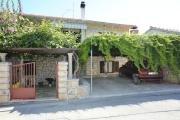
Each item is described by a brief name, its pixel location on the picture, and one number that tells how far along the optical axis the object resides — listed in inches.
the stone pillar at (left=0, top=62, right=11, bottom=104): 276.4
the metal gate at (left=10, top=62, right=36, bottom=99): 283.7
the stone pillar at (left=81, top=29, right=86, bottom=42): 431.7
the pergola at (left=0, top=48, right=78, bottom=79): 288.6
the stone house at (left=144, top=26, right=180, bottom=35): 461.5
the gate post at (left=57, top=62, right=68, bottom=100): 283.7
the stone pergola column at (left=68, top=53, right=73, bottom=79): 294.7
